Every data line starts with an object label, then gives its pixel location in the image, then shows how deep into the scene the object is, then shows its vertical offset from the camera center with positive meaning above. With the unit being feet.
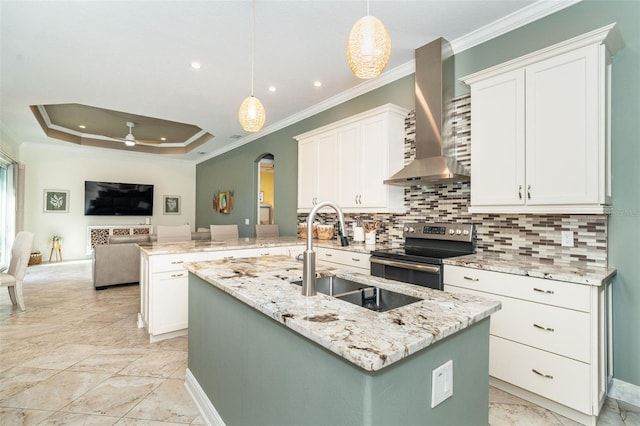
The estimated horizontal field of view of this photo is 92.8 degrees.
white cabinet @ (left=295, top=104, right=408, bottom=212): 10.78 +2.09
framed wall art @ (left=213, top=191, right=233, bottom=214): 23.00 +0.89
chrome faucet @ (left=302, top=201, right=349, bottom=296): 4.11 -0.68
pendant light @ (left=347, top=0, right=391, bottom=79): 4.93 +2.75
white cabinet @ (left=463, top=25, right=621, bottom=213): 6.38 +1.98
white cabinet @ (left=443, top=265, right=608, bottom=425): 5.65 -2.56
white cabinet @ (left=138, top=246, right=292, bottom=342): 9.53 -2.63
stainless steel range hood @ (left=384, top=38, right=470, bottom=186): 9.11 +3.14
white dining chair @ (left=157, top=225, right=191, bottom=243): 13.01 -0.92
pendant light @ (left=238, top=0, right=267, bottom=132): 7.86 +2.56
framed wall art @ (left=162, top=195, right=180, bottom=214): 28.81 +0.80
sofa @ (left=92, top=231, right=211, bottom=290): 15.38 -2.50
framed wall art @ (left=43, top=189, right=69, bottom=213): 23.66 +0.87
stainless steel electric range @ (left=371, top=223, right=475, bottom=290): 7.95 -1.15
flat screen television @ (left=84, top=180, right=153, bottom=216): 25.17 +1.15
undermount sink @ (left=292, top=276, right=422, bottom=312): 4.56 -1.29
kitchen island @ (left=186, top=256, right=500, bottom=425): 2.70 -1.56
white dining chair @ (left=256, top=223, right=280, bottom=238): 15.96 -0.96
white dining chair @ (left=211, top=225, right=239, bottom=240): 14.42 -0.96
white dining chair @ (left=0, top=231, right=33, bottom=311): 12.14 -2.17
